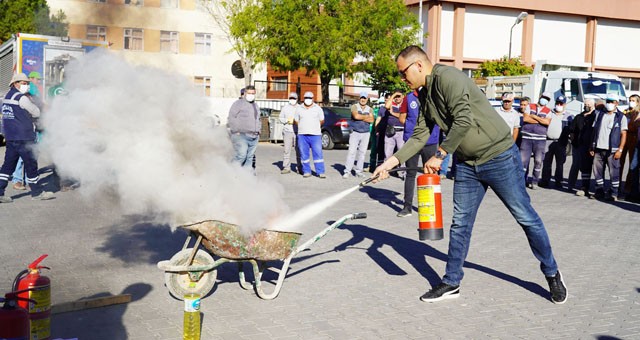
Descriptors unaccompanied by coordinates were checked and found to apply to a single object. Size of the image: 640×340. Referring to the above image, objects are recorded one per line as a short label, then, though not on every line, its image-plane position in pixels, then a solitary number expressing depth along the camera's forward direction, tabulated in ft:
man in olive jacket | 18.13
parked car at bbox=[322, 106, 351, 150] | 80.12
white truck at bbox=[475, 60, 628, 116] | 79.36
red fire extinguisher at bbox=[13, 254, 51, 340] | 14.21
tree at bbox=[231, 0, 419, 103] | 99.30
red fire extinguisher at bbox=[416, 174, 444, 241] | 18.97
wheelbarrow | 17.88
